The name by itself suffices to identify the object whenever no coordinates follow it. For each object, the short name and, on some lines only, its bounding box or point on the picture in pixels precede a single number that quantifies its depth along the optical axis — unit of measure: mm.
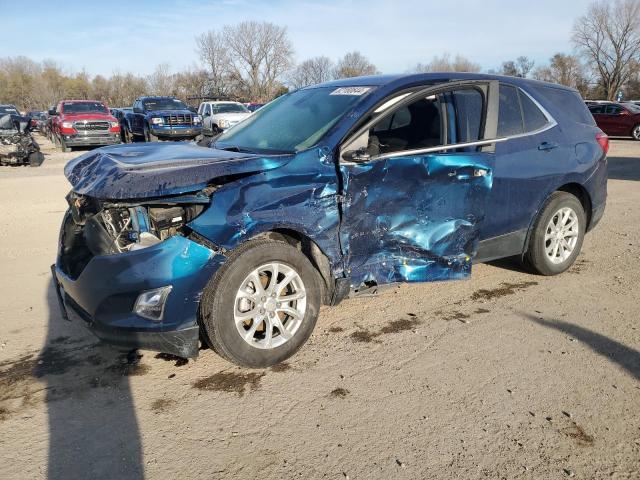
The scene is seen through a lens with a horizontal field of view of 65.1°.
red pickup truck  18312
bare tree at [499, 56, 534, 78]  72088
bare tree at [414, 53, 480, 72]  74231
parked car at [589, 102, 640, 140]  22500
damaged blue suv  2971
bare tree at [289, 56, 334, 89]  78812
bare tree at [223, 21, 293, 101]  75812
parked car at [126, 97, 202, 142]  19469
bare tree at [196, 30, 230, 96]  74938
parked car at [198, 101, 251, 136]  20531
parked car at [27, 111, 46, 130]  34366
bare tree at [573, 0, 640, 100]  63562
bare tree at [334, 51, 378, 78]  75125
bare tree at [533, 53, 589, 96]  69250
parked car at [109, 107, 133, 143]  23047
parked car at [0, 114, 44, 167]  14750
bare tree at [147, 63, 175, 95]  75500
